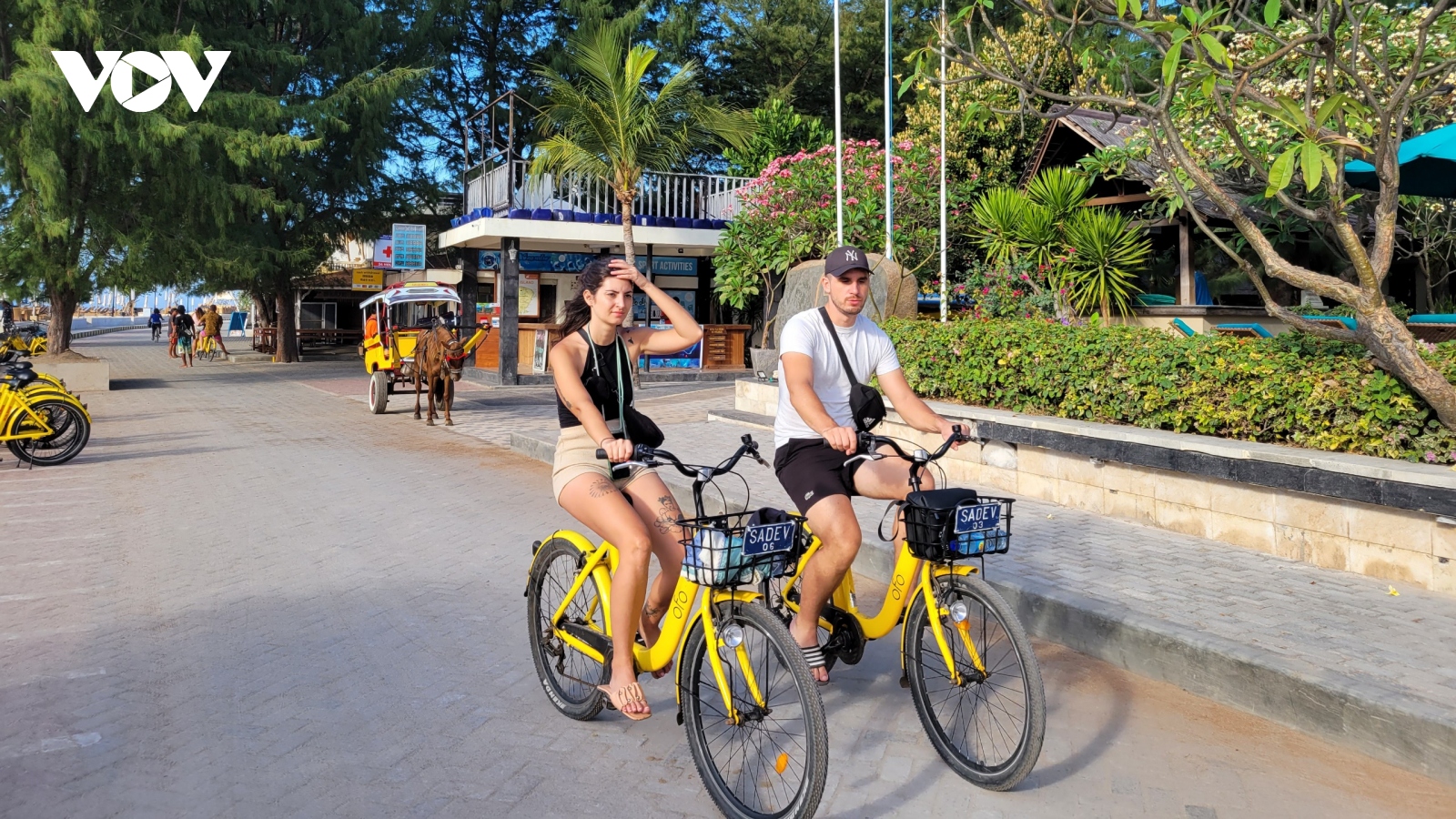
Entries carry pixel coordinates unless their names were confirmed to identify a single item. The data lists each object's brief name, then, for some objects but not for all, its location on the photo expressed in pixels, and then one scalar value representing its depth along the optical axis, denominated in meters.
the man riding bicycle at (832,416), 4.46
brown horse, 16.39
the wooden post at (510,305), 23.77
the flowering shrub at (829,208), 18.17
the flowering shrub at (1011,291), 13.59
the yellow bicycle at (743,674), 3.47
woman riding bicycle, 4.11
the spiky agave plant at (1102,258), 12.99
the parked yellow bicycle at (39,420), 11.91
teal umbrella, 6.88
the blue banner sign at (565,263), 26.98
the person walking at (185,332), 33.22
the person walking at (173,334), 35.09
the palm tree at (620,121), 21.55
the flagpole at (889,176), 13.59
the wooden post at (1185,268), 15.41
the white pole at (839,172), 13.67
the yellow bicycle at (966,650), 3.76
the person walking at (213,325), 34.84
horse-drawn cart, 18.05
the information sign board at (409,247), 26.23
